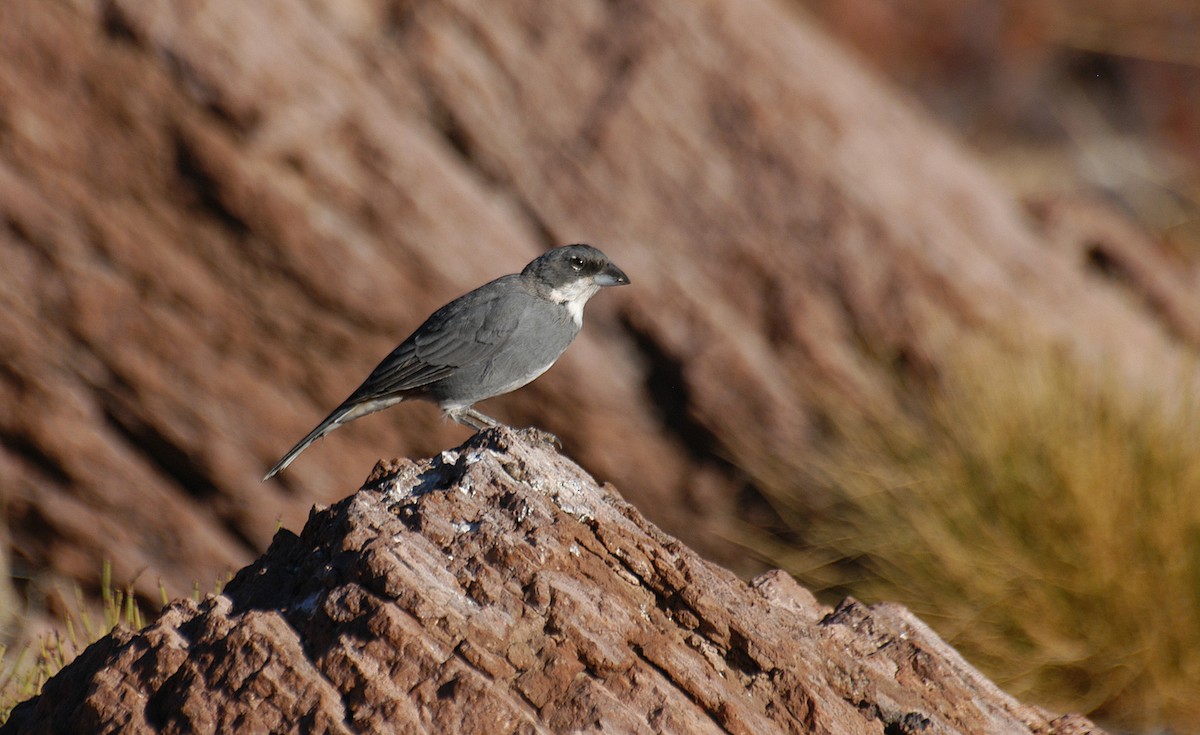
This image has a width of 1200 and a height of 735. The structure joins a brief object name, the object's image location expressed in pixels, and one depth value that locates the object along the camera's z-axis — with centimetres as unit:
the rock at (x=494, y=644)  694
